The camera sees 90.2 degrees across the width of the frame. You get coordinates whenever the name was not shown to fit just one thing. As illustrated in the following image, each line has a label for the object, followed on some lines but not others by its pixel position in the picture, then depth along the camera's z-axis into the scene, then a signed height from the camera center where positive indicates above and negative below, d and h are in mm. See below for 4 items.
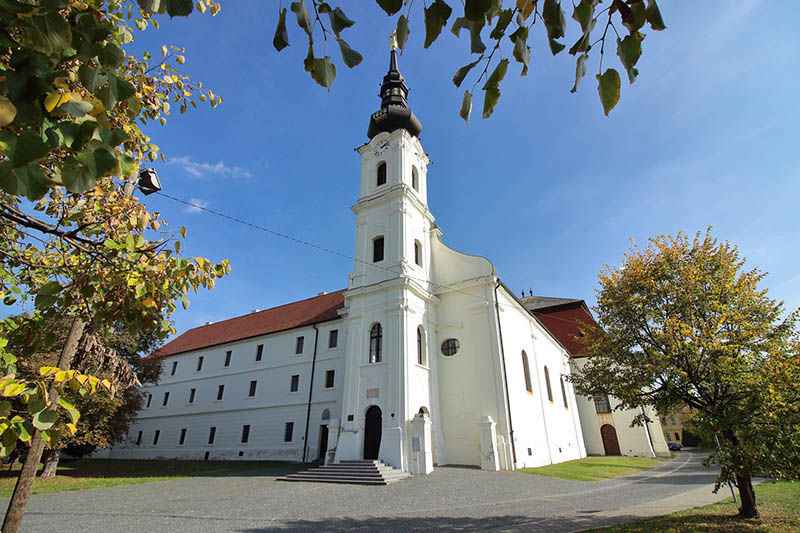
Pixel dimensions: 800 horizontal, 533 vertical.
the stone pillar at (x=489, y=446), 17781 +342
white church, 19141 +4691
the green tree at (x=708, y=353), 8008 +2200
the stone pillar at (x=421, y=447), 16578 +278
